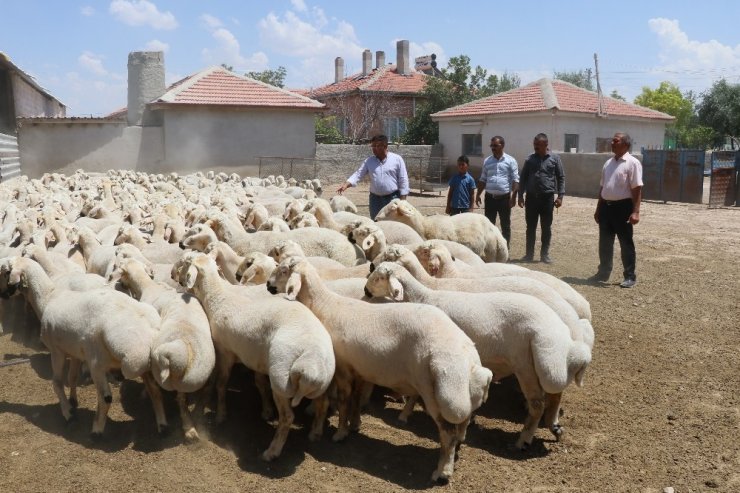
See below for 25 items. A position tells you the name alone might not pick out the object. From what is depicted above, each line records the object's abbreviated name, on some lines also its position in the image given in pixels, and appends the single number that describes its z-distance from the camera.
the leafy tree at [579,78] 75.31
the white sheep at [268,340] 4.96
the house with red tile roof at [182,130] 24.53
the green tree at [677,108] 57.28
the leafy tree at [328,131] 42.28
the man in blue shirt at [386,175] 10.84
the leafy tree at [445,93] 39.78
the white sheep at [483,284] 6.00
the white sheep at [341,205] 12.95
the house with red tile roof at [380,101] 45.41
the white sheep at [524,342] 5.22
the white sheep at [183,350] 5.21
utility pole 31.50
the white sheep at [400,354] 4.75
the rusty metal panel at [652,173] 24.45
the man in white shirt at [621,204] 10.02
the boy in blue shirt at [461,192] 11.98
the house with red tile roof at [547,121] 30.69
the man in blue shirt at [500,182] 12.03
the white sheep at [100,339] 5.36
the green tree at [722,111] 52.12
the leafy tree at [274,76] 61.74
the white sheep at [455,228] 9.91
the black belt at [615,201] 10.20
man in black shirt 11.69
